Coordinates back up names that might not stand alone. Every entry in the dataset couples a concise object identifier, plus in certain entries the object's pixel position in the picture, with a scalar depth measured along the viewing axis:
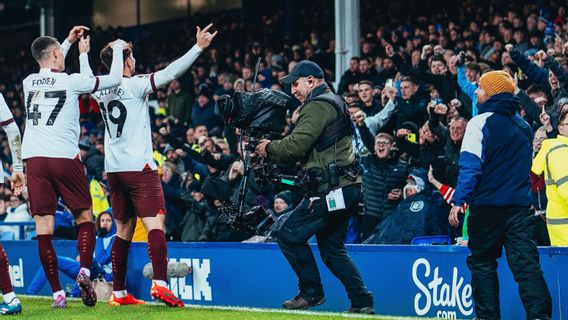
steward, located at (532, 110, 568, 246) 8.60
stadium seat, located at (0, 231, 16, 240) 16.19
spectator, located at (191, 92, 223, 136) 17.80
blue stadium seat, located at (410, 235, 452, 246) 9.97
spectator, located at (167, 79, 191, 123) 19.62
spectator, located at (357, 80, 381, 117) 13.69
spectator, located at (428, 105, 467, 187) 11.01
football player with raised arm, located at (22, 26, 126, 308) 9.02
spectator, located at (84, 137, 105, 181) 17.55
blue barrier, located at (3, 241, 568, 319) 8.56
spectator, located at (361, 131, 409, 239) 11.75
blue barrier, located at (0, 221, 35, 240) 16.00
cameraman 8.32
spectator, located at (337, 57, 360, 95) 16.00
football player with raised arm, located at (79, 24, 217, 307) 9.05
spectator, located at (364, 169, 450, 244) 10.84
